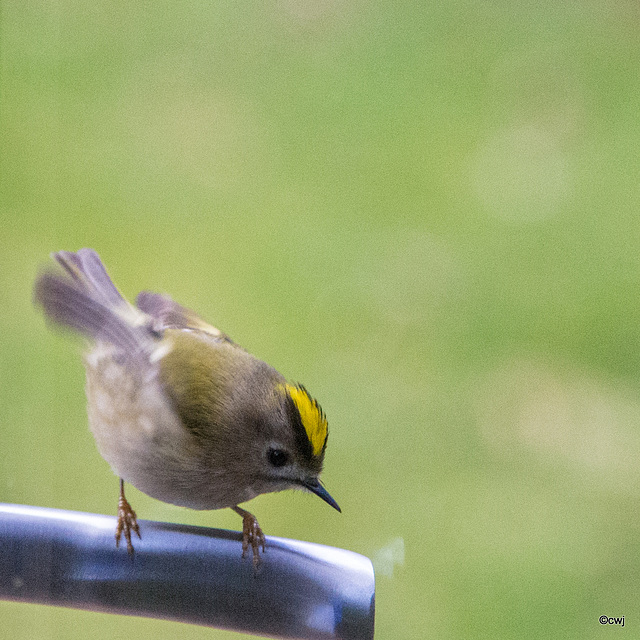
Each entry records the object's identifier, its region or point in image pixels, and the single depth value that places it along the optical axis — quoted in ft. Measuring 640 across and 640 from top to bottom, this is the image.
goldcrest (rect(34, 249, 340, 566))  9.43
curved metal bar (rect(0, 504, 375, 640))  9.38
